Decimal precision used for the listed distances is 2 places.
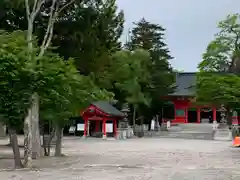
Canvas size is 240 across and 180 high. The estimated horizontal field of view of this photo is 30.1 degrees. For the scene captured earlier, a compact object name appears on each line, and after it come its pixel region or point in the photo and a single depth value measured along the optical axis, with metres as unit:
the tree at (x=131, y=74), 44.22
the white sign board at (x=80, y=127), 42.92
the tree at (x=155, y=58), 46.88
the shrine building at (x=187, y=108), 58.28
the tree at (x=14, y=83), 14.48
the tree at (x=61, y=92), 15.26
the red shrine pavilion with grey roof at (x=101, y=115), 40.50
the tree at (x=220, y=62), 40.84
